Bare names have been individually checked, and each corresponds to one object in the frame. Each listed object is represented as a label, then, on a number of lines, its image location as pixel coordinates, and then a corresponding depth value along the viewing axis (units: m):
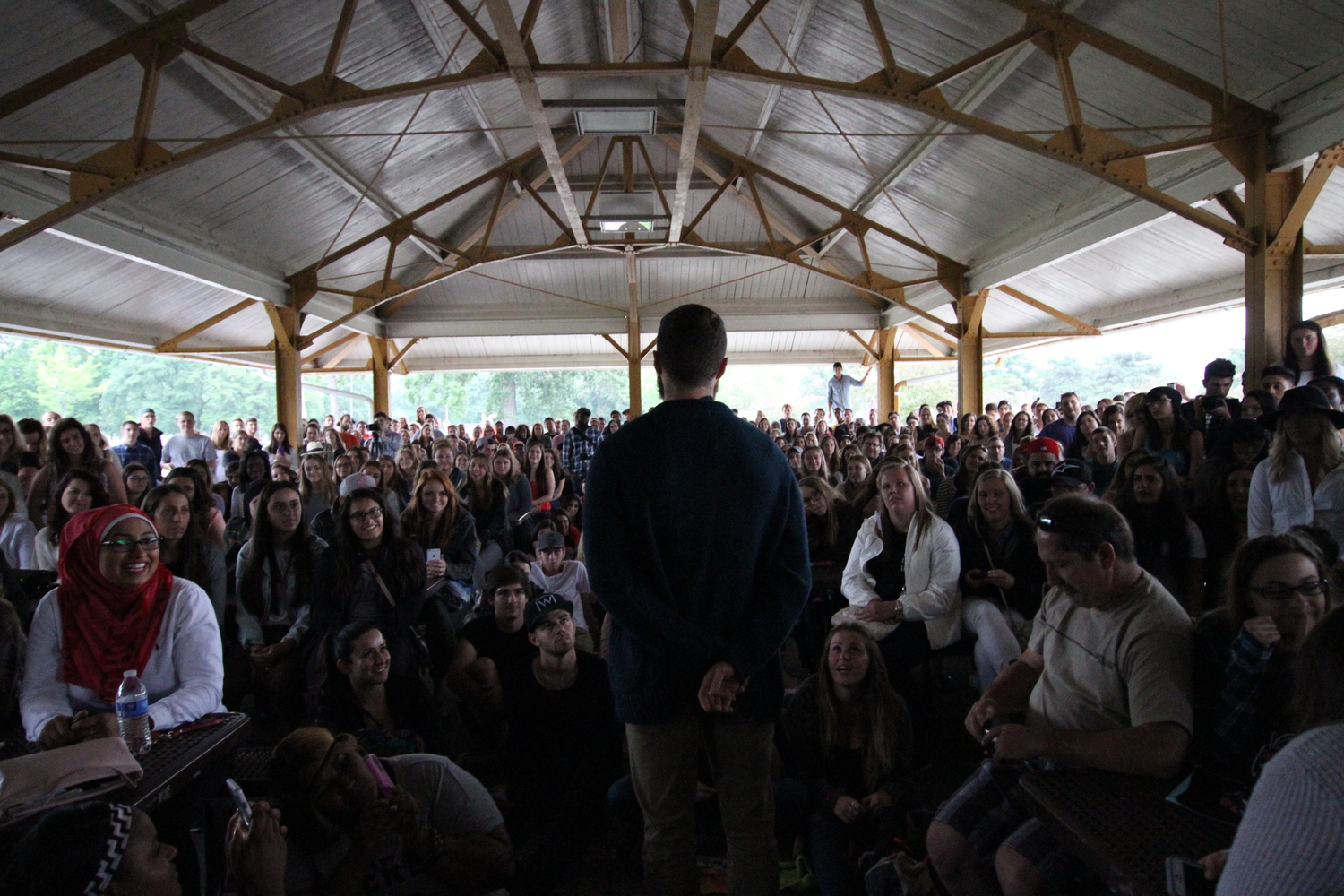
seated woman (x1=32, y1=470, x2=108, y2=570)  3.70
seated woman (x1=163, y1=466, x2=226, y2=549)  3.96
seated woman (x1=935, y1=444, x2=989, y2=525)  5.32
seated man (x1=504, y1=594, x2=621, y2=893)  2.79
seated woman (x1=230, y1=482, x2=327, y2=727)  3.76
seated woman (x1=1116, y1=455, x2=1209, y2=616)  3.42
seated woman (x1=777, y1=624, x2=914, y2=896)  2.49
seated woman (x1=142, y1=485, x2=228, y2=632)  3.39
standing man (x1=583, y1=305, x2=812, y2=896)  1.57
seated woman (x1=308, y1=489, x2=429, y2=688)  3.44
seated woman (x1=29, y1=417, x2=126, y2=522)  4.61
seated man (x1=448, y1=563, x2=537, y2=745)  3.34
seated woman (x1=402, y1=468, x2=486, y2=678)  4.27
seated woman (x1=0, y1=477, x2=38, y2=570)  3.74
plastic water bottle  1.97
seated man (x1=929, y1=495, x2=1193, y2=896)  1.70
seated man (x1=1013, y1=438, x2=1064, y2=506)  4.61
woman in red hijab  2.26
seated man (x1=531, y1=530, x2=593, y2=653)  4.15
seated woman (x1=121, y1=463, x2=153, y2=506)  5.05
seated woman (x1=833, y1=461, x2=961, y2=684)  3.42
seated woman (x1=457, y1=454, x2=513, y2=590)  5.38
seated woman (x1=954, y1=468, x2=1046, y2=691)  3.32
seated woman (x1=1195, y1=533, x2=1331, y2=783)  1.61
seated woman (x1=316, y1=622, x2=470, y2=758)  2.99
